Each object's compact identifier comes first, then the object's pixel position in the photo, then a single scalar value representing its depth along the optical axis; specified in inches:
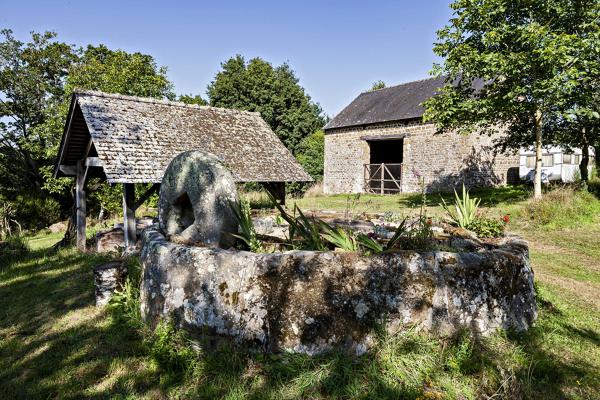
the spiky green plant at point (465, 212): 211.5
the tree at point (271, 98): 1262.3
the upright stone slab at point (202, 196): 165.9
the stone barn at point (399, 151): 724.0
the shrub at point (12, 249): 329.7
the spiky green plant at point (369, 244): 139.6
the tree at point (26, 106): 840.3
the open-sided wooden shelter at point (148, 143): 340.8
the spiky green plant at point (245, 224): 156.6
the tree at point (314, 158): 1144.2
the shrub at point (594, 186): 466.7
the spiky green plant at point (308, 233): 153.1
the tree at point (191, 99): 1148.2
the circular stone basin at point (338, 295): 125.2
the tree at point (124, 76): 720.3
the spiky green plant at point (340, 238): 147.5
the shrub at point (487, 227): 199.2
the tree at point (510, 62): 399.5
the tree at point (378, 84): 1789.5
